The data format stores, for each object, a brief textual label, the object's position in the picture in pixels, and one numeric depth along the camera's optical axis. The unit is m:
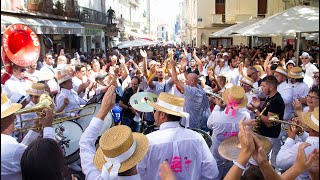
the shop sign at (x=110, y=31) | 30.99
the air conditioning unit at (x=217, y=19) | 29.94
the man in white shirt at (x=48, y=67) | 7.61
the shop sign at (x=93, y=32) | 24.91
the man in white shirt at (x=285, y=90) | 5.76
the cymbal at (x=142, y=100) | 5.68
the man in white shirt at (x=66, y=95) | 5.60
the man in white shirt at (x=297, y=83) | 5.95
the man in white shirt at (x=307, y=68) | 7.28
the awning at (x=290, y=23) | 7.88
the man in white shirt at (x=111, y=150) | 2.33
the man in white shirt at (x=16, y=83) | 5.20
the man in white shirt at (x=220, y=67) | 10.50
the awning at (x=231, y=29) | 14.64
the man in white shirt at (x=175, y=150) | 3.03
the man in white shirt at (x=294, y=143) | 2.55
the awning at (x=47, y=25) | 12.48
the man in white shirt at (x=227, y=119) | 4.27
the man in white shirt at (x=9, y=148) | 2.67
